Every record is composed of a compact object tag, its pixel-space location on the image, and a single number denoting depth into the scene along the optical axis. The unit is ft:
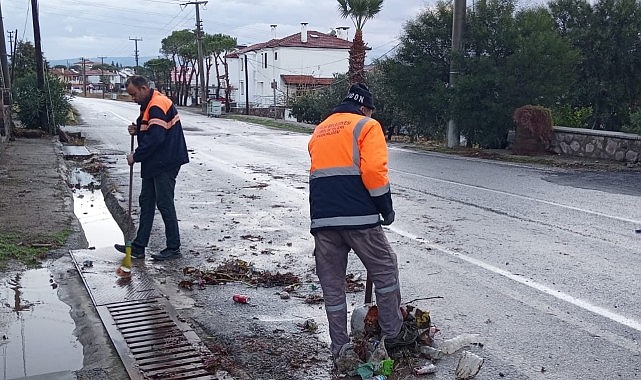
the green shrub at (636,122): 52.60
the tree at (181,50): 253.24
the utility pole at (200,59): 192.85
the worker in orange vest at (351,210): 14.34
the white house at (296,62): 208.44
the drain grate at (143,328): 15.19
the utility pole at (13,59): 108.17
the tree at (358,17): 83.76
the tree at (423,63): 72.54
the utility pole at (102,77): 391.26
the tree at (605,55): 66.39
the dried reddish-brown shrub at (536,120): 60.49
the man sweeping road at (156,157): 23.16
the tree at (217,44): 230.48
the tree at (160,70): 284.61
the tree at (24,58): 135.84
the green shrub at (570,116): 68.18
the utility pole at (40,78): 82.23
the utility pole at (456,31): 68.59
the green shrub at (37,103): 82.54
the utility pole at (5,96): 68.59
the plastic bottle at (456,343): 15.85
